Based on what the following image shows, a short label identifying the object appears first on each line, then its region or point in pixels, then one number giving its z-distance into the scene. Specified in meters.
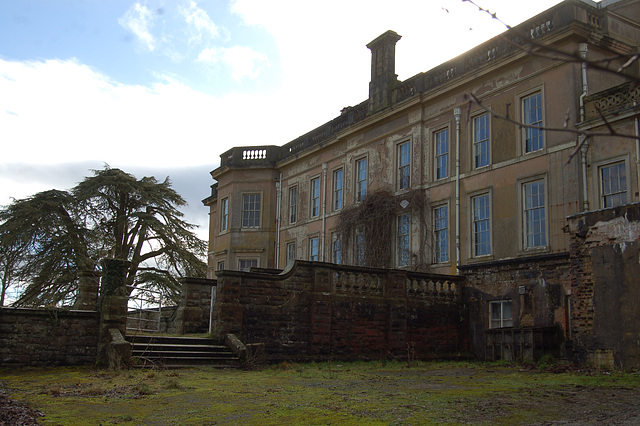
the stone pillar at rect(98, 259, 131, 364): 14.12
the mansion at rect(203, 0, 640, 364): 16.97
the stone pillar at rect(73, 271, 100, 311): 16.08
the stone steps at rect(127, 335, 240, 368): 13.90
